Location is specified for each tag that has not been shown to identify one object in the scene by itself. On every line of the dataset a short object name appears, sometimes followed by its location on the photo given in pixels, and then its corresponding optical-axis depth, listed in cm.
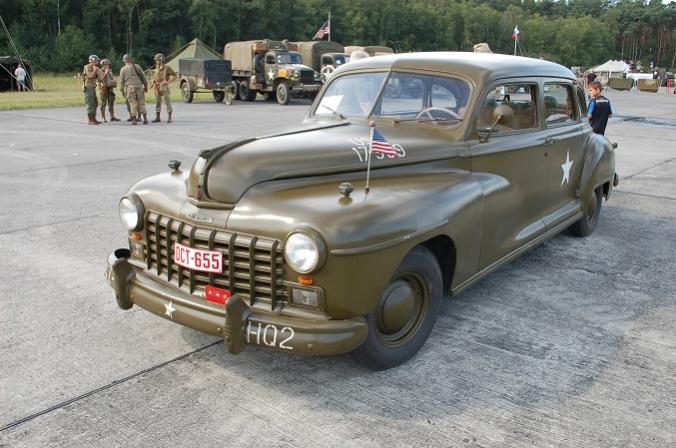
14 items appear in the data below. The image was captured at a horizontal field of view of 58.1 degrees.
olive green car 295
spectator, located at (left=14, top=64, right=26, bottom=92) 2721
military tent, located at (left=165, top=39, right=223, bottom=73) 3509
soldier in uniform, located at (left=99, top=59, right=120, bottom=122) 1565
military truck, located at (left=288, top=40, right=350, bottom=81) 2984
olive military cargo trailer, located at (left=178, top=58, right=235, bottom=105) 2405
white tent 6241
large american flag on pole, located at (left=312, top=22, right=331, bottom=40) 3738
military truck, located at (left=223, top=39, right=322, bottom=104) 2395
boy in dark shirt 903
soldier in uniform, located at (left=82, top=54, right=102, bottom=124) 1520
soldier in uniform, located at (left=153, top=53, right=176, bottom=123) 1603
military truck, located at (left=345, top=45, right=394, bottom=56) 3202
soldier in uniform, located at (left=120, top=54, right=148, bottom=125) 1536
